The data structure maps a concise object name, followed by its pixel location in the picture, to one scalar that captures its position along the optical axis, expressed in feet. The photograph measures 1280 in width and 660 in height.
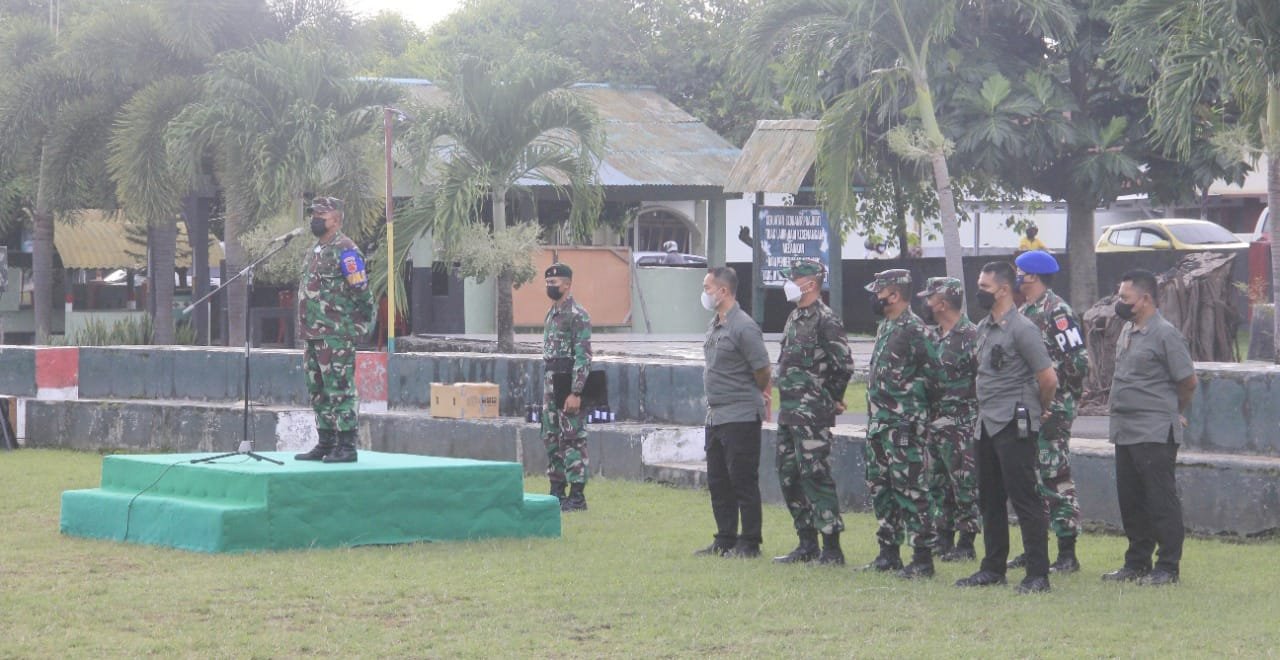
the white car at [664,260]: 124.98
